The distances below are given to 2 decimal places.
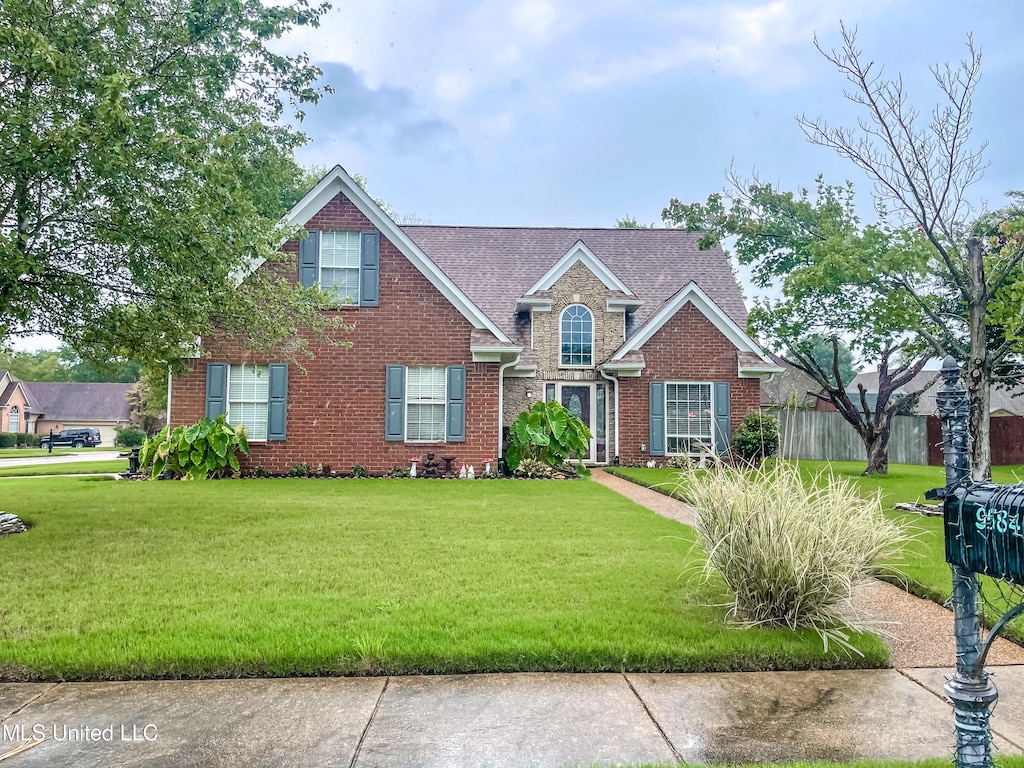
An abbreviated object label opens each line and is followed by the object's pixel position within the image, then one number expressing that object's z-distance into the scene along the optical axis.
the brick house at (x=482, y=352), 14.07
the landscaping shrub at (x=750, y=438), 15.48
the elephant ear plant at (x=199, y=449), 13.16
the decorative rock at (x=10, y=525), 7.50
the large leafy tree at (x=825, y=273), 9.20
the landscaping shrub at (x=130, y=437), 39.19
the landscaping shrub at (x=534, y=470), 14.13
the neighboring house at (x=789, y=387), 25.73
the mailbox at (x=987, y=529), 1.94
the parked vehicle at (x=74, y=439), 40.84
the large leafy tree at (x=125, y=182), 6.16
